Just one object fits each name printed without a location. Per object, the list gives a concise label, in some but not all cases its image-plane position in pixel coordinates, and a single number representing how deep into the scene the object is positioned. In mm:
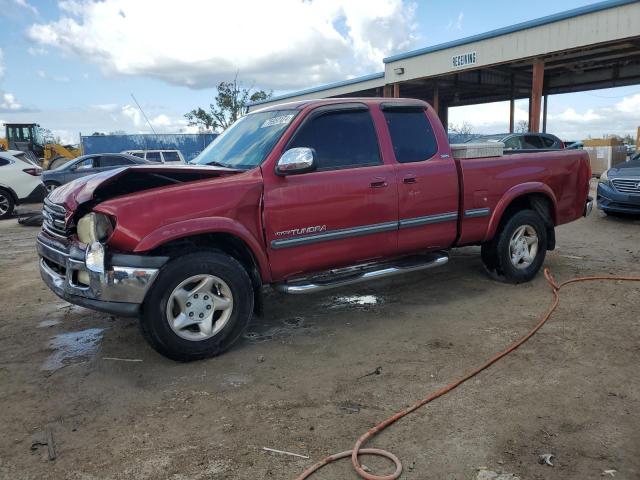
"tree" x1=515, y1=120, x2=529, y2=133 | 39688
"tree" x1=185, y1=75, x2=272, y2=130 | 36969
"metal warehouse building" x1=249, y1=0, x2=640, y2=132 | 15602
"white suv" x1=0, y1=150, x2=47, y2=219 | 12812
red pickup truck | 3633
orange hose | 2547
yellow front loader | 27217
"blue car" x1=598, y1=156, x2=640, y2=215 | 9812
